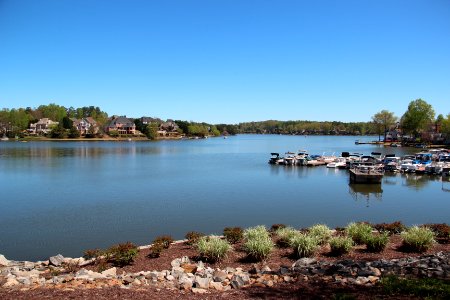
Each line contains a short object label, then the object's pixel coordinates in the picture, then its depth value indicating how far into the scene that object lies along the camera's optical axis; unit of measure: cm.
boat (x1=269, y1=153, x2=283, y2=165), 6444
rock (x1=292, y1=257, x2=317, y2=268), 1031
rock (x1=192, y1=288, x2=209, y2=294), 845
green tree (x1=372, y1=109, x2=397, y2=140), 14175
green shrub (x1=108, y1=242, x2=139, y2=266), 1163
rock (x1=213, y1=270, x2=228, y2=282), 940
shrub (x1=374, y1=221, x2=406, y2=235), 1499
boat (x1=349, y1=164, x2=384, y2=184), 4028
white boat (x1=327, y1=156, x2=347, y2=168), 5812
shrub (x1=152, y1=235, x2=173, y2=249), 1336
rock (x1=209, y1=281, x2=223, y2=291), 882
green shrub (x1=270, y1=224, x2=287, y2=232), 1559
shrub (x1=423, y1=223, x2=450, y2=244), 1369
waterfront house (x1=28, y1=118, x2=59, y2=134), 15745
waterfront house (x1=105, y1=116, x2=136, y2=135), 16912
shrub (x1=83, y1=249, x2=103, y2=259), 1299
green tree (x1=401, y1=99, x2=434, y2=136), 11850
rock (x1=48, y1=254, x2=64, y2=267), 1296
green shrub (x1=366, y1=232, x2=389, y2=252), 1215
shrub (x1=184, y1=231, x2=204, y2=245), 1367
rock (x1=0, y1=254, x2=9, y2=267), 1288
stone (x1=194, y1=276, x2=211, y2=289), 886
